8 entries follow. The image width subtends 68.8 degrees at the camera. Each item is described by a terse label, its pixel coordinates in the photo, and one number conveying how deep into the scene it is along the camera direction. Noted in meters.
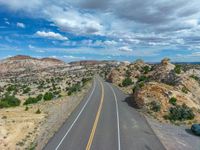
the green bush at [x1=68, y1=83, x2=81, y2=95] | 38.20
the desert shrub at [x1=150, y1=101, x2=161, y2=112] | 20.89
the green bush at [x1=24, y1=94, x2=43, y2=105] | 31.73
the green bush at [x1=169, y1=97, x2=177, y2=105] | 21.35
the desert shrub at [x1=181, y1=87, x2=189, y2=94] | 24.46
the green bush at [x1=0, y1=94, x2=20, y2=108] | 28.21
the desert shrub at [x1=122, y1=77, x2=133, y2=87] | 42.24
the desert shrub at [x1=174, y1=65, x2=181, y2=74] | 31.25
